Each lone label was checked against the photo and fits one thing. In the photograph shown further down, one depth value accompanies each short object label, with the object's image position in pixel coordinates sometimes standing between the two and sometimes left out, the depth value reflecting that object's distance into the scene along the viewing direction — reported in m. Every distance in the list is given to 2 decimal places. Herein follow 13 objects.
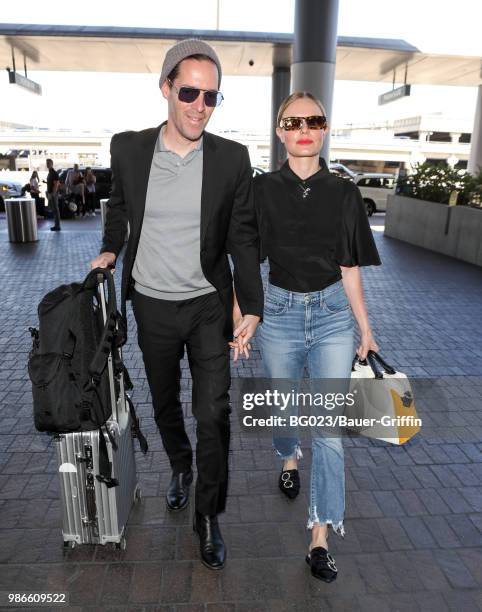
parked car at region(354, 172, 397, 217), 24.33
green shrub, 13.18
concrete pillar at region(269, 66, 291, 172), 19.66
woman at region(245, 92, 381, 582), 2.66
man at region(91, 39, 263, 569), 2.54
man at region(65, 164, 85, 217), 19.97
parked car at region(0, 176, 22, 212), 22.36
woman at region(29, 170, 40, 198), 19.39
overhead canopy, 15.06
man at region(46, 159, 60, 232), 15.95
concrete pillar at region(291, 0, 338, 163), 11.88
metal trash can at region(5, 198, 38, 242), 13.45
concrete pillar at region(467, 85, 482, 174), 22.97
